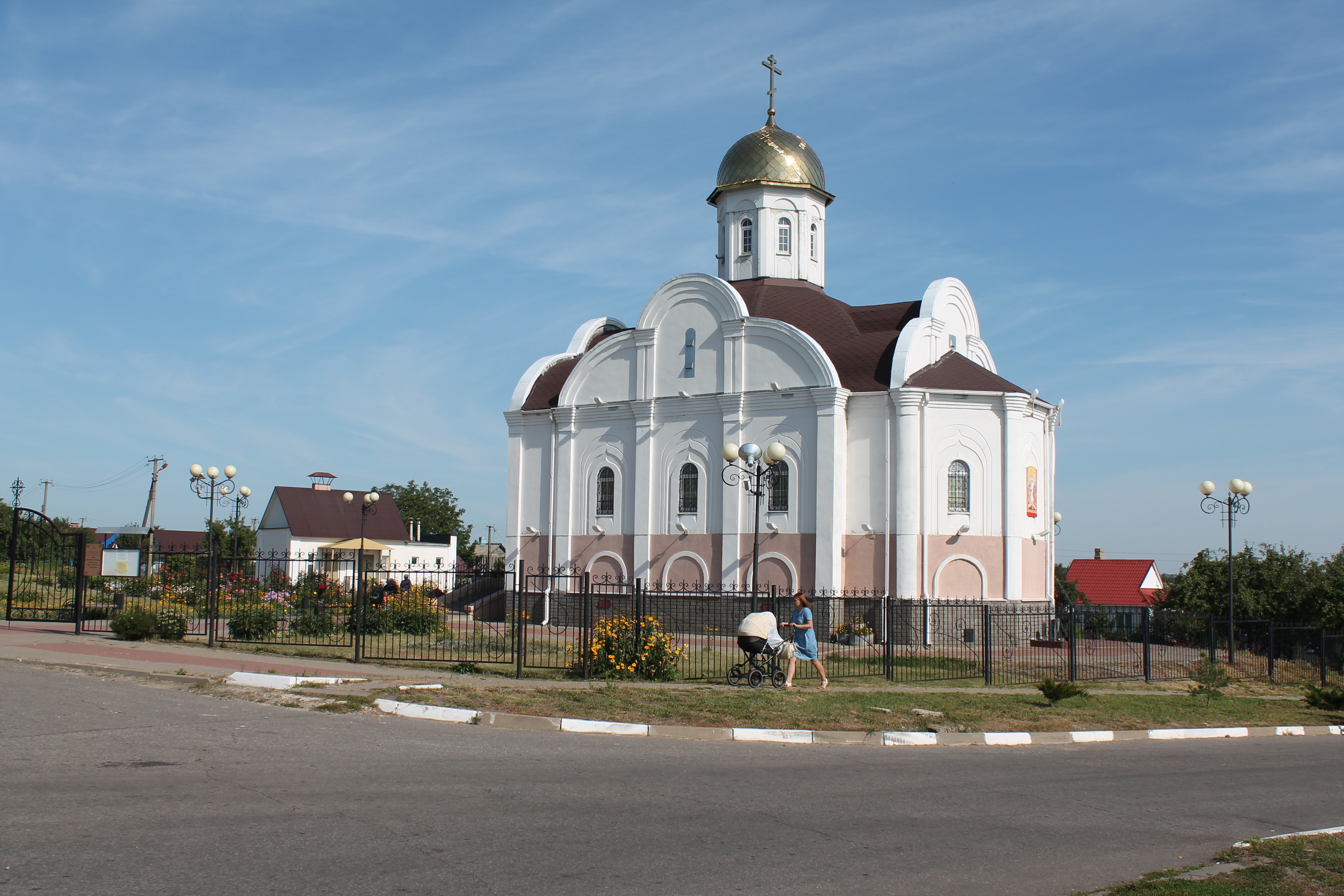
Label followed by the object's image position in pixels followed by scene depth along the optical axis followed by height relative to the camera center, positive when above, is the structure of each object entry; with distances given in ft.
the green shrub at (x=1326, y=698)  54.65 -6.31
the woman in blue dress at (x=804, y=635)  53.88 -3.47
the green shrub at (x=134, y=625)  63.26 -4.05
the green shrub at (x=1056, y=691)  50.88 -5.66
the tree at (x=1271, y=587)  98.12 -1.50
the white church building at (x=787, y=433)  95.04 +12.15
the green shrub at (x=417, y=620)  72.84 -4.07
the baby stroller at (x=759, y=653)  52.26 -4.26
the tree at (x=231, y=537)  197.36 +3.65
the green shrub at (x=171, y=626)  64.39 -4.16
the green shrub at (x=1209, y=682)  56.85 -5.87
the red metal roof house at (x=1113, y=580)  169.17 -1.75
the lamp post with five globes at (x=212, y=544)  62.54 +0.88
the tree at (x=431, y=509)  258.16 +11.81
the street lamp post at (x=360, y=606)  56.39 -2.47
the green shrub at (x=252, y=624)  66.08 -4.04
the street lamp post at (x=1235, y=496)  79.46 +5.46
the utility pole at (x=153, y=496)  167.73 +9.16
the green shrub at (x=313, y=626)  68.64 -4.27
